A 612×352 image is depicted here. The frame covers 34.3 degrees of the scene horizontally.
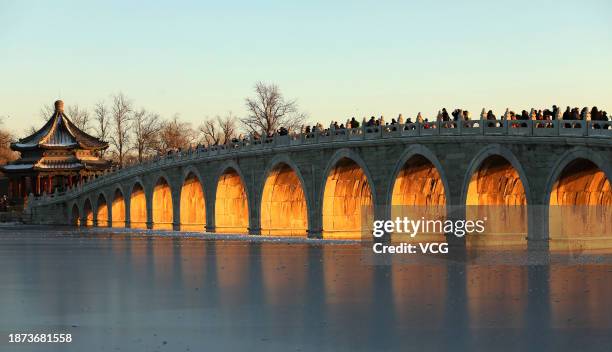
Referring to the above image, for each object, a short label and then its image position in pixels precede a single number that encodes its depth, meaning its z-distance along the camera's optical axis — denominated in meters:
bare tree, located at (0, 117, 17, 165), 133.25
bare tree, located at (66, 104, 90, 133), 110.33
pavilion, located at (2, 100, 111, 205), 89.38
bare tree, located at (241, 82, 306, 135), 82.19
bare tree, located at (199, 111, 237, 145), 101.75
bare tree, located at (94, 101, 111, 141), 104.28
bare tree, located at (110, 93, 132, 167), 102.25
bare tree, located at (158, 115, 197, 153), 109.50
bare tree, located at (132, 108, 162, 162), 102.38
